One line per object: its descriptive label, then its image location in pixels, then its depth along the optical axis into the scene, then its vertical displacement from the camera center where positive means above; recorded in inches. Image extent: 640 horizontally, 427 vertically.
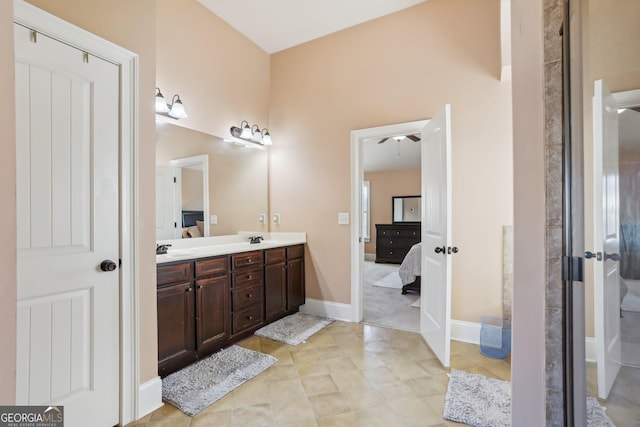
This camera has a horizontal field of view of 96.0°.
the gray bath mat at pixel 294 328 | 108.0 -46.3
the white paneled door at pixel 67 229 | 51.1 -2.5
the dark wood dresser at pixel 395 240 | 265.1 -24.7
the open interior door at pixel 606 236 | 36.9 -3.2
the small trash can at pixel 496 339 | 94.4 -42.3
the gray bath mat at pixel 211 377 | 71.1 -45.5
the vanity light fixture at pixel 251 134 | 128.2 +37.7
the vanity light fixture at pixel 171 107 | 94.7 +36.7
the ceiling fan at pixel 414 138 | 195.3 +51.9
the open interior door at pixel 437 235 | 87.3 -7.4
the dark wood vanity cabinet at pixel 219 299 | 80.9 -29.1
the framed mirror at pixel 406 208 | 280.4 +5.3
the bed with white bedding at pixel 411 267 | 157.5 -29.8
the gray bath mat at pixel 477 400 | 64.9 -46.4
